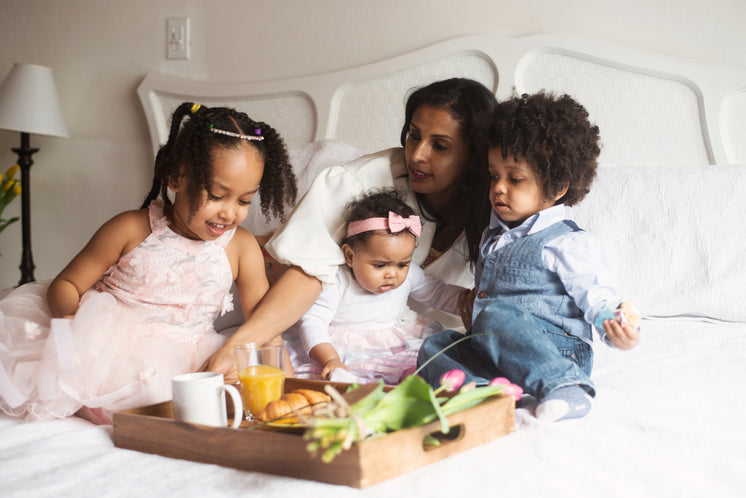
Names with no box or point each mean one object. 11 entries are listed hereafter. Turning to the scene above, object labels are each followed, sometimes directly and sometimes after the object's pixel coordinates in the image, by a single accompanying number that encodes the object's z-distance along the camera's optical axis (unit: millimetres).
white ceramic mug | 928
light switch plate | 2730
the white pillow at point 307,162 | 1972
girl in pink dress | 1148
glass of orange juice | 1036
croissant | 946
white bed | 794
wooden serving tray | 772
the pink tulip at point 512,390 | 981
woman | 1504
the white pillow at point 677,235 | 1615
